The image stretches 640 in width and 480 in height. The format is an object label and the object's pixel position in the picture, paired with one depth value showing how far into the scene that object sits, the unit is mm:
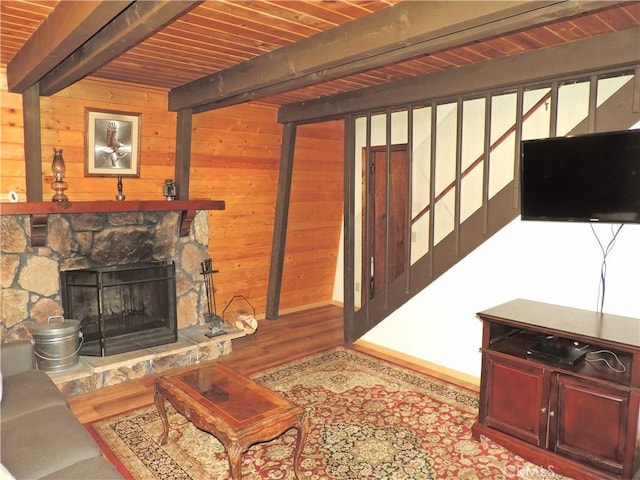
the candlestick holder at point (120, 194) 3898
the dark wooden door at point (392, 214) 5141
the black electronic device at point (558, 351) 2600
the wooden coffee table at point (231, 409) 2139
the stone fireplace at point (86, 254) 3479
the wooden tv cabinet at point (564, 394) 2377
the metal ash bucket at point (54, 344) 3379
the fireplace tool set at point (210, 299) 4340
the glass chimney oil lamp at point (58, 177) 3490
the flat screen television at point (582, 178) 2656
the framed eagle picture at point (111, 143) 3848
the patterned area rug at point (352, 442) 2551
